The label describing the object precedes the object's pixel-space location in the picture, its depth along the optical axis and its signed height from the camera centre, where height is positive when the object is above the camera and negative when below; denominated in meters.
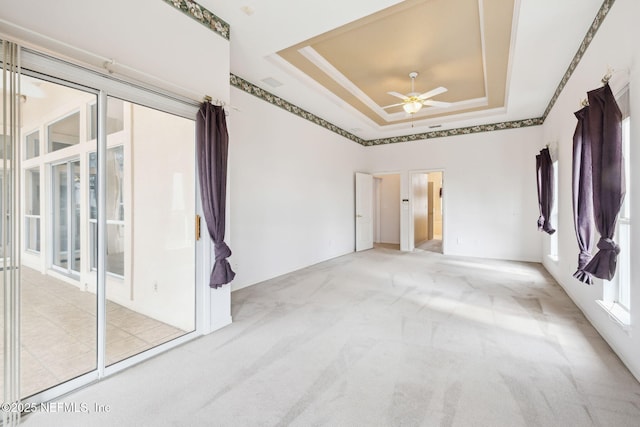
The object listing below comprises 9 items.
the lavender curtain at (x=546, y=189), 4.59 +0.34
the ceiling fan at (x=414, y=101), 4.07 +1.60
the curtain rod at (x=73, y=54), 1.62 +1.03
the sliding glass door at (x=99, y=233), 2.08 -0.22
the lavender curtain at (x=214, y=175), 2.58 +0.33
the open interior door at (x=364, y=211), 7.43 -0.02
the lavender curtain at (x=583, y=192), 2.54 +0.16
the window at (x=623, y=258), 2.22 -0.42
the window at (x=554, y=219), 4.64 -0.15
